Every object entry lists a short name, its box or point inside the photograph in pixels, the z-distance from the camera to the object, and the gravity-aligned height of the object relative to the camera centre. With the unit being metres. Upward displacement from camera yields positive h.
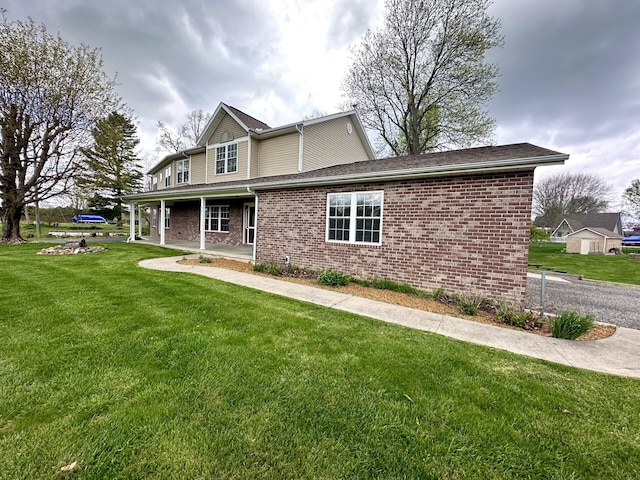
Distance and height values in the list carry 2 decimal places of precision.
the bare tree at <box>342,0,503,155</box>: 15.07 +10.81
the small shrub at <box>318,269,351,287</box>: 7.05 -1.36
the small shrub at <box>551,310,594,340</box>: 4.16 -1.43
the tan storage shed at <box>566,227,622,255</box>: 27.47 -0.11
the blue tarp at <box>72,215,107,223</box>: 49.05 +0.28
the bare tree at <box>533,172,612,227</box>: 44.62 +8.03
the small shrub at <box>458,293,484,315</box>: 5.29 -1.46
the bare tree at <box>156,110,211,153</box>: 28.62 +10.22
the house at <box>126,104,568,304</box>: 5.49 +0.60
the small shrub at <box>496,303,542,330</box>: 4.72 -1.53
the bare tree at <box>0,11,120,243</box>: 12.52 +6.00
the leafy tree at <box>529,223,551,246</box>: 23.28 +0.39
